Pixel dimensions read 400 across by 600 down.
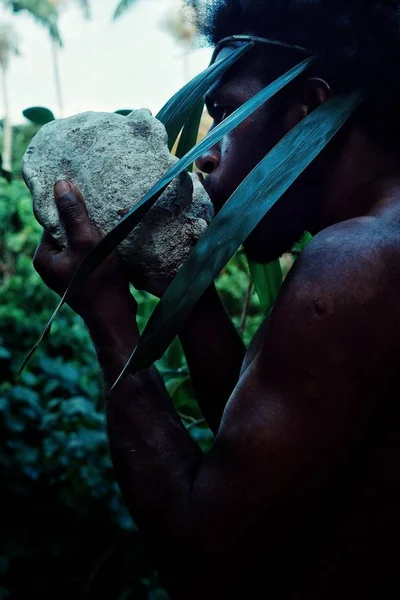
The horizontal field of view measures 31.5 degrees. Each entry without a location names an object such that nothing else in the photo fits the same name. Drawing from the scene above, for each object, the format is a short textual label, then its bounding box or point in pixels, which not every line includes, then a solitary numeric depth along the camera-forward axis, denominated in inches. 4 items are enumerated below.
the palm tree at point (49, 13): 1229.7
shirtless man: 47.3
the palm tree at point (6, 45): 1317.4
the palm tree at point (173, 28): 993.6
